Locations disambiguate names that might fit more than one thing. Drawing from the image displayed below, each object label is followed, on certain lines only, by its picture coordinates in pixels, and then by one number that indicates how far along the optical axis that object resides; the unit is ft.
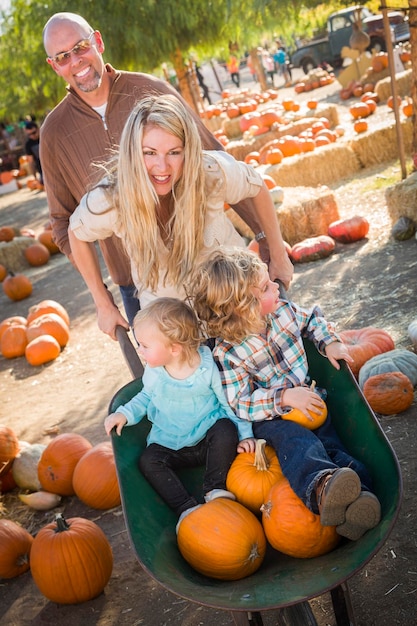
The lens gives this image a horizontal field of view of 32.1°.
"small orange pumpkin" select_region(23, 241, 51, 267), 37.96
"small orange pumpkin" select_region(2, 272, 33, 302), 31.83
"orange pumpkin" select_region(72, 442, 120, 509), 13.60
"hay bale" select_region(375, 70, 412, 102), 47.19
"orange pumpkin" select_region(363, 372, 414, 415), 13.12
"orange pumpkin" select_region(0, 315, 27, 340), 25.36
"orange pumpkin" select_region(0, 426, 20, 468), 15.42
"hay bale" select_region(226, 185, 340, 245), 26.68
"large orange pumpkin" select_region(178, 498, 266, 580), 7.41
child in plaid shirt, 7.75
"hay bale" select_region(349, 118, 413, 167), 33.68
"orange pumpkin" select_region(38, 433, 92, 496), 14.46
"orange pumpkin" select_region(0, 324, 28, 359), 24.80
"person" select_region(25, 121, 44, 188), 66.13
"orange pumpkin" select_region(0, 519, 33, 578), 12.16
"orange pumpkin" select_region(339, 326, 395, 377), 14.84
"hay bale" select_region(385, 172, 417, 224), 22.60
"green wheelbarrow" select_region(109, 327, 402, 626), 6.34
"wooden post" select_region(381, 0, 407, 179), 25.69
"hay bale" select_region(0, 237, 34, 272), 38.14
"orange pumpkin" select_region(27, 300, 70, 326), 25.63
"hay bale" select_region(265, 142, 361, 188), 34.04
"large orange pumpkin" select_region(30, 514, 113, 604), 10.88
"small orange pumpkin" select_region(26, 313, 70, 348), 24.43
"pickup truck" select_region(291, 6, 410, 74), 80.69
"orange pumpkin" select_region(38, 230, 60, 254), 39.38
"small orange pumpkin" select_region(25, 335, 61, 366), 23.45
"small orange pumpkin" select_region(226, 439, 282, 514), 8.07
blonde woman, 8.88
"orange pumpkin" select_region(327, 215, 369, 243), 24.31
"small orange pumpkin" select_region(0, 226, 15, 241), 42.34
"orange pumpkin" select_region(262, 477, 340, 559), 7.29
